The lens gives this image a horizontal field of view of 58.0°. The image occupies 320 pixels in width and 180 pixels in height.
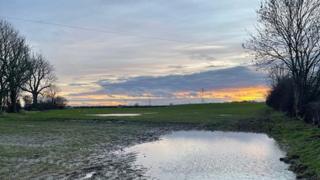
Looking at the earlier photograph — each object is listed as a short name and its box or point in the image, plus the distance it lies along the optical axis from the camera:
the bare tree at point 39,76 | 67.15
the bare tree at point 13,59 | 47.06
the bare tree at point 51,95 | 76.21
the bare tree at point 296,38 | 30.85
